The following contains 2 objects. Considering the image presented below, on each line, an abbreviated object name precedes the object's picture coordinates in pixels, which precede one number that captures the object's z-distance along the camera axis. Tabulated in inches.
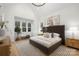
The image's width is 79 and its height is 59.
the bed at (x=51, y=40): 131.6
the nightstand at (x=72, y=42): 132.5
